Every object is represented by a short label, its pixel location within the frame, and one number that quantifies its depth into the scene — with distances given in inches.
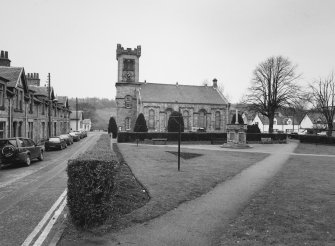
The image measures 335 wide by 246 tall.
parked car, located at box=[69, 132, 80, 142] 1778.4
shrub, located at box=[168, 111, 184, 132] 1785.2
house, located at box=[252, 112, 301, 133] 3708.2
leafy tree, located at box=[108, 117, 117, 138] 2293.8
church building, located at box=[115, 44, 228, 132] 2245.3
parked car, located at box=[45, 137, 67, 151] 1117.4
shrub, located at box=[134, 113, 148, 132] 1803.6
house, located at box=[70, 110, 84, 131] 3406.0
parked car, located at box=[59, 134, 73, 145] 1388.0
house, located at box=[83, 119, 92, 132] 4332.7
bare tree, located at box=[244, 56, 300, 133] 2074.9
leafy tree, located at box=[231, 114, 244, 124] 1737.2
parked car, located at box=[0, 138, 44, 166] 639.1
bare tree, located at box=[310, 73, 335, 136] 1873.8
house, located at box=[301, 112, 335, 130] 3519.2
